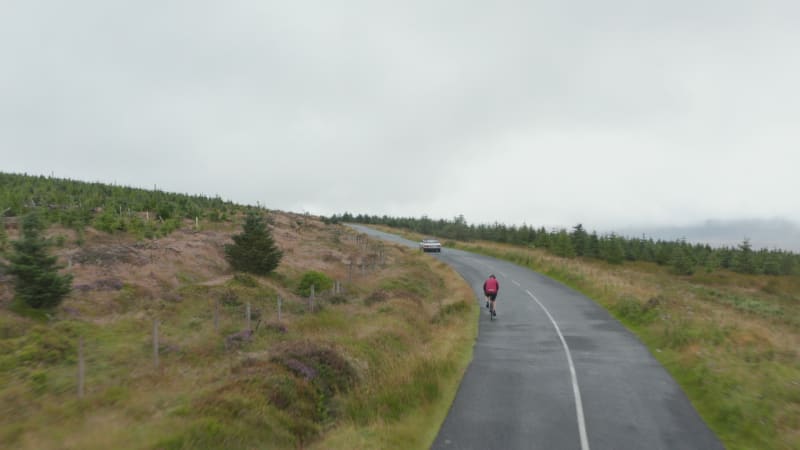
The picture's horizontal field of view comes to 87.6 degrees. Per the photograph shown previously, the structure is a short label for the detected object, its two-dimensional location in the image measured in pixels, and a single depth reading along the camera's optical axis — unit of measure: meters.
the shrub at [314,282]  21.11
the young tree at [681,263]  55.47
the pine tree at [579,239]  57.34
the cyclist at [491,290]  18.86
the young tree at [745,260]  60.62
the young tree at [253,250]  22.23
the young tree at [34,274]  13.10
